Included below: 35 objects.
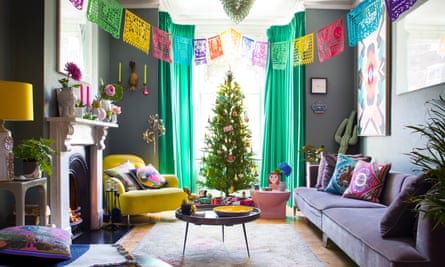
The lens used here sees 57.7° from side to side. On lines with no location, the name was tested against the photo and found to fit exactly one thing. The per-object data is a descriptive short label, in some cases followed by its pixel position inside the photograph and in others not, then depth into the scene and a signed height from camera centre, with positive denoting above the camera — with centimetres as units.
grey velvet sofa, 221 -68
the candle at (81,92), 441 +41
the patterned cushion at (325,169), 475 -47
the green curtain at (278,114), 612 +25
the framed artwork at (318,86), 585 +63
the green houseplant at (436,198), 206 -37
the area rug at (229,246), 337 -111
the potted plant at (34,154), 306 -19
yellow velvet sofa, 466 -83
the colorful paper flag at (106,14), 349 +105
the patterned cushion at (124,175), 492 -56
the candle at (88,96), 460 +38
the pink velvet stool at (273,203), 520 -95
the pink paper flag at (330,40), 469 +107
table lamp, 277 +13
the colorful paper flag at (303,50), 533 +108
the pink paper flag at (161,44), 517 +112
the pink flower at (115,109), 498 +25
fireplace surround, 371 -28
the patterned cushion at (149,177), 509 -60
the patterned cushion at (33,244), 182 -53
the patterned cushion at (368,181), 388 -51
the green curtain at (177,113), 602 +26
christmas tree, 585 -25
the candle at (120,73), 582 +81
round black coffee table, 332 -75
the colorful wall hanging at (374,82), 450 +58
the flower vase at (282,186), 546 -76
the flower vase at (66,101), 382 +27
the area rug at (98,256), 182 -61
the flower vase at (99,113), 453 +19
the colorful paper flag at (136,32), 438 +110
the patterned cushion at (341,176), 436 -50
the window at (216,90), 670 +66
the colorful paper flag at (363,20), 395 +113
